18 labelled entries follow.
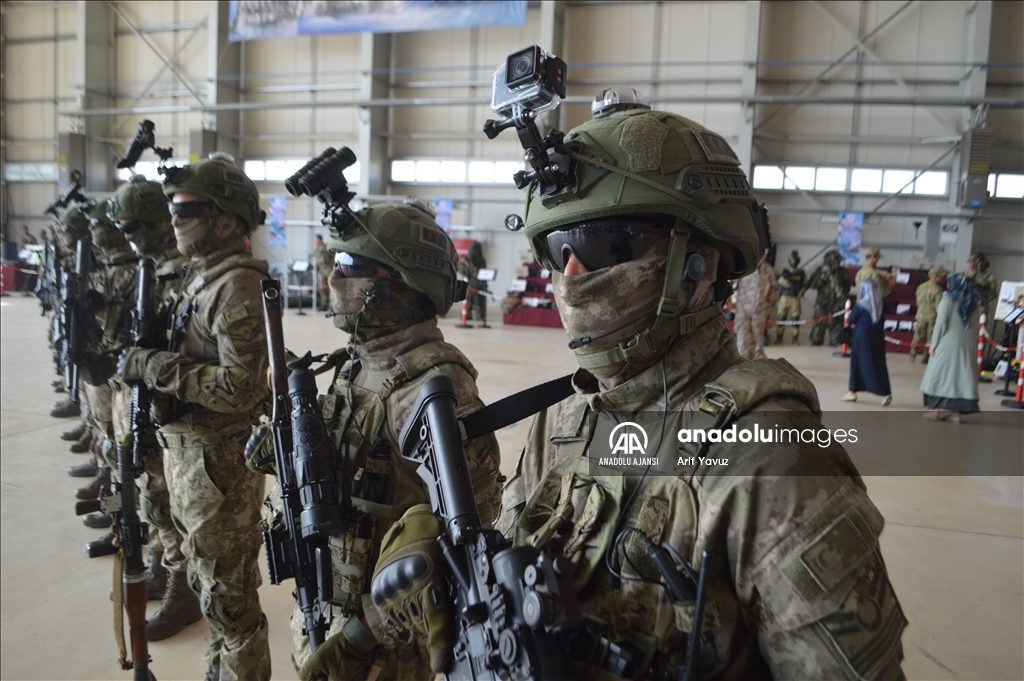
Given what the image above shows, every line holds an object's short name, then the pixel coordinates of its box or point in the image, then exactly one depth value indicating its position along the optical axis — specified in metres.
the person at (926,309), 11.94
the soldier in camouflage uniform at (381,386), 2.21
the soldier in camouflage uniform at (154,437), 3.44
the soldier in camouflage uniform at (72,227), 6.28
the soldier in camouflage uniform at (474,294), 15.30
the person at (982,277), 7.97
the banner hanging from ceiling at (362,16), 15.39
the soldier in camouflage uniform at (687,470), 1.04
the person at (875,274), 8.78
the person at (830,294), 14.27
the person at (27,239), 21.24
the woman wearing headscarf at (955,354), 7.50
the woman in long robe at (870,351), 8.10
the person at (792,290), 14.80
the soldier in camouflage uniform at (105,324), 4.17
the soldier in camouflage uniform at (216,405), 2.81
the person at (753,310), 9.22
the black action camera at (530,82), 1.30
